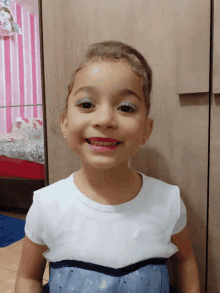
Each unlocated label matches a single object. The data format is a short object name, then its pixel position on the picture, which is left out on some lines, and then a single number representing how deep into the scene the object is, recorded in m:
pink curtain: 3.13
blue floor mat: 1.60
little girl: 0.55
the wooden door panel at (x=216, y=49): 0.64
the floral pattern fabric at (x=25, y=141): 2.11
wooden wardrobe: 0.68
